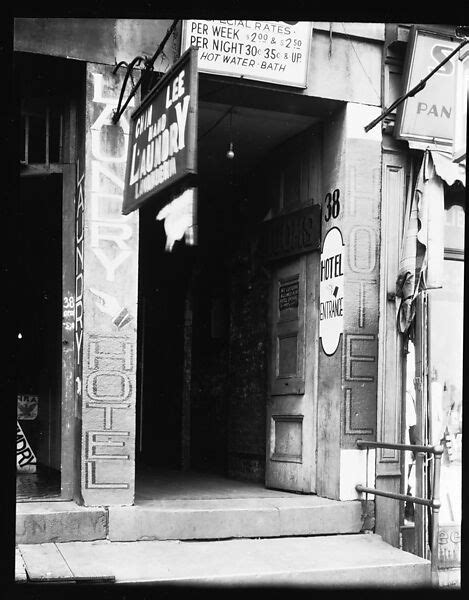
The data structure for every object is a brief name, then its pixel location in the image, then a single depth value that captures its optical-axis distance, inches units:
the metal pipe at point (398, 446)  268.0
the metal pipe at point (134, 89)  255.8
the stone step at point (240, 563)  245.3
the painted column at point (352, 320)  315.9
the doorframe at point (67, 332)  295.4
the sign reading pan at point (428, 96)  324.8
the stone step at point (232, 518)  281.1
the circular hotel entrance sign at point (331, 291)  321.4
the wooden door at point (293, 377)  335.9
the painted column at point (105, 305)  285.7
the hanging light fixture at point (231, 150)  334.3
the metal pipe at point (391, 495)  269.0
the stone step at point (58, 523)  267.7
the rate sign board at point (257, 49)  301.6
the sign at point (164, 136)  213.0
